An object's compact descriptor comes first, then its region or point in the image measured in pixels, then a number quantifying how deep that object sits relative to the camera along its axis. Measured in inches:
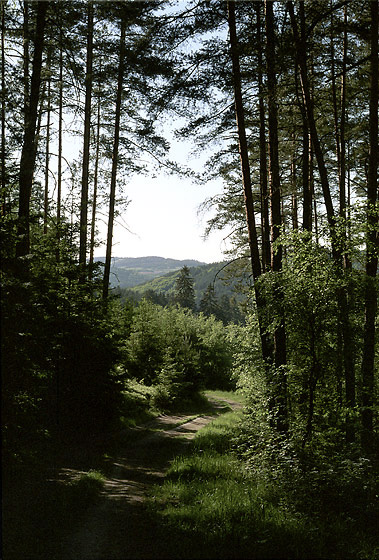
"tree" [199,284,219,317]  2958.4
